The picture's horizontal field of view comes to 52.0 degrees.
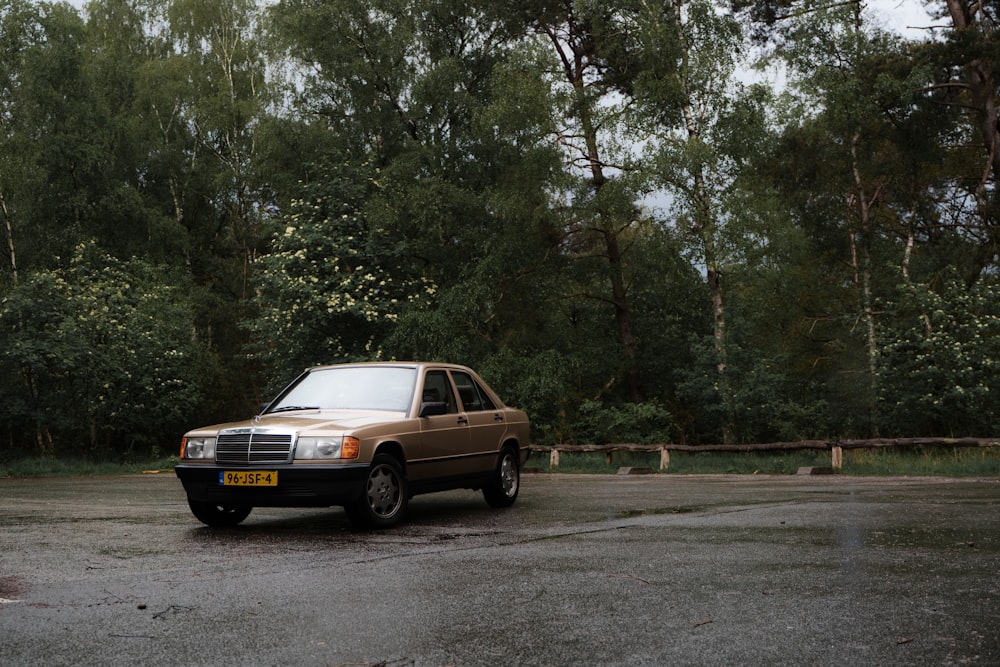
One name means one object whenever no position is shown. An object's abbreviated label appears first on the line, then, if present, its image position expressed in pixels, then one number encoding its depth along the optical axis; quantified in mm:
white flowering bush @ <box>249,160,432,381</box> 32531
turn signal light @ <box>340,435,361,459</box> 9531
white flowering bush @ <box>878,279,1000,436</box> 25484
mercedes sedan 9547
